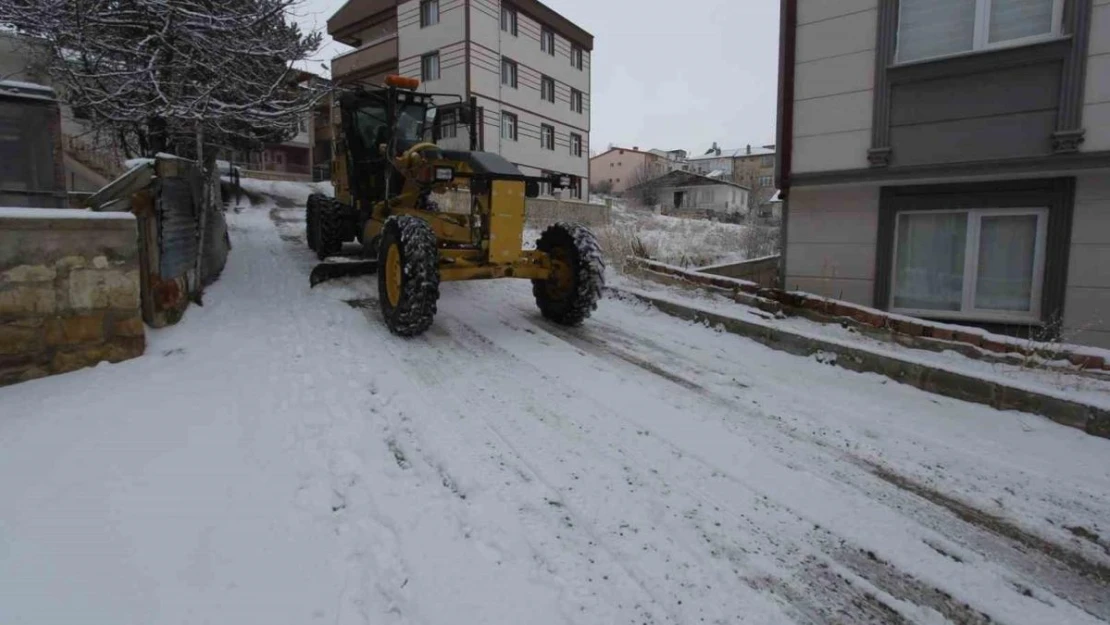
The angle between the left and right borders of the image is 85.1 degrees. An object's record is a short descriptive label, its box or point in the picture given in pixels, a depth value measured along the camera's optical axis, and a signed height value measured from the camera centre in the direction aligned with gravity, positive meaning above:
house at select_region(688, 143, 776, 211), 70.27 +11.32
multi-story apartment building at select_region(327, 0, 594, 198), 24.53 +8.01
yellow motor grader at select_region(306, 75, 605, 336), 5.48 +0.18
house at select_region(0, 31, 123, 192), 15.18 +2.17
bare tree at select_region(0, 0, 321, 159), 7.11 +2.26
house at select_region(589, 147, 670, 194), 68.06 +9.43
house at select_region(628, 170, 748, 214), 54.59 +5.28
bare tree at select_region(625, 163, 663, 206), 51.22 +5.13
